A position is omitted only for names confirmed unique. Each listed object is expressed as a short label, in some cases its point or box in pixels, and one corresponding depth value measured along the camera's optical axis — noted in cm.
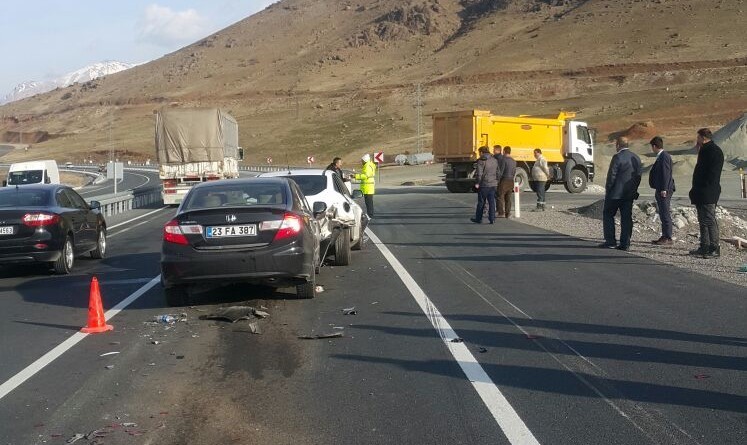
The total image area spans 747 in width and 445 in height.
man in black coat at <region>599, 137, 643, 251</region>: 1541
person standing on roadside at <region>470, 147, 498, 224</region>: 2166
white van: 3759
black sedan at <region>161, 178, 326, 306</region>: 1009
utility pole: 8261
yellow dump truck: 3672
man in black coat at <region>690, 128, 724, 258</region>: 1360
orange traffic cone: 923
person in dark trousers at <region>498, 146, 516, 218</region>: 2322
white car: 1394
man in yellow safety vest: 2281
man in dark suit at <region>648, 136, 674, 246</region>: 1556
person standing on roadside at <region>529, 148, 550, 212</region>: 2581
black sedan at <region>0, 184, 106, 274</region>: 1369
